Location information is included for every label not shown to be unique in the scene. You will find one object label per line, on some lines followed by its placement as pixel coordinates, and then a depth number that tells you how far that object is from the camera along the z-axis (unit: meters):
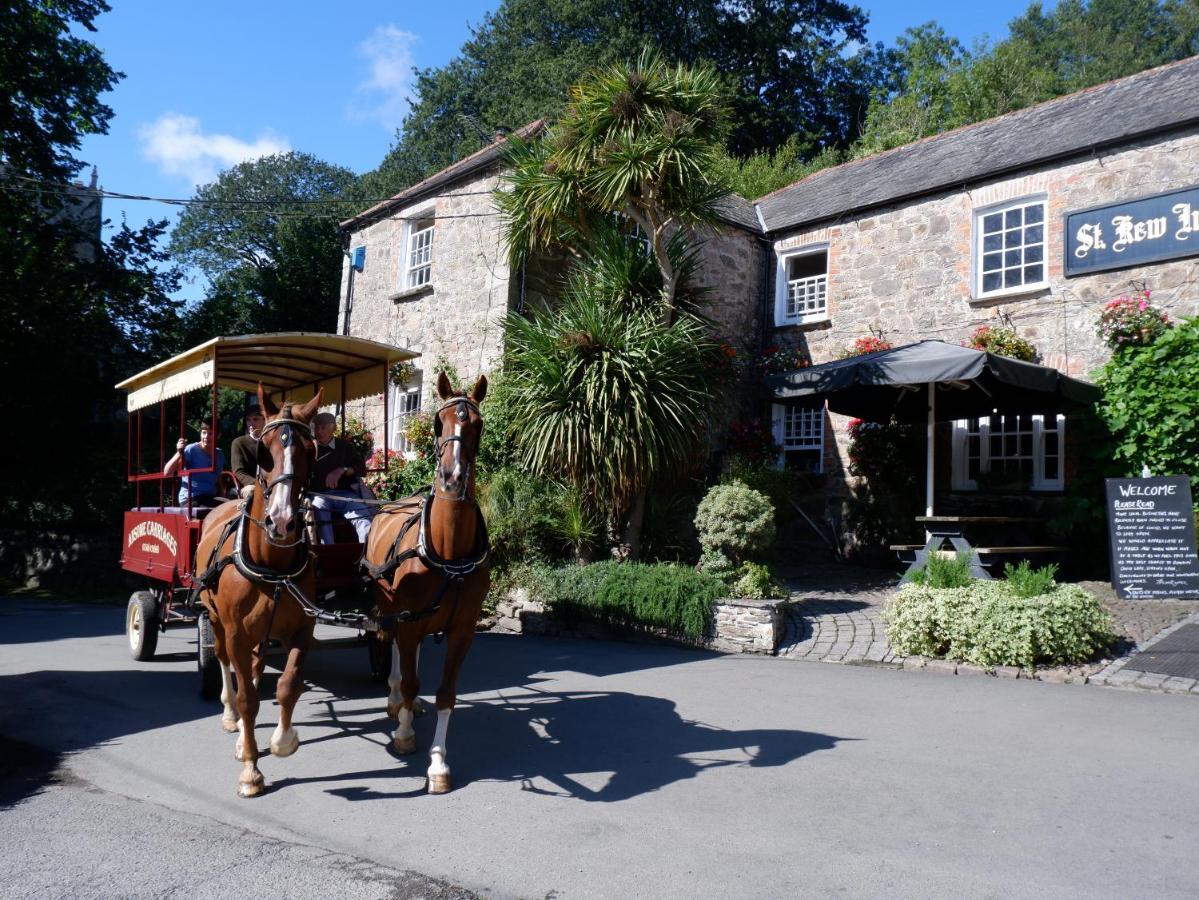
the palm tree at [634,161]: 11.59
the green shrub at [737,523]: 10.35
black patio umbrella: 10.20
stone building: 12.28
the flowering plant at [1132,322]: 11.59
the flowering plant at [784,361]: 15.75
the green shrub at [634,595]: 9.64
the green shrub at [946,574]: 8.95
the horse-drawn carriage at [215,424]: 6.77
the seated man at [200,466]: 7.97
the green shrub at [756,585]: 9.82
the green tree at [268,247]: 26.16
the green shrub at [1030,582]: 8.04
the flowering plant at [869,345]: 14.31
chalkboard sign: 9.68
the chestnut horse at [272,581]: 4.66
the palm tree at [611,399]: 10.76
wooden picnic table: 10.23
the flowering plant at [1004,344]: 12.83
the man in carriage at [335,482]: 6.84
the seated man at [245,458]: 6.34
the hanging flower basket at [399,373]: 9.10
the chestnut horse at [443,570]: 4.79
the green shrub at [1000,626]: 7.63
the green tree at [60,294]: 16.58
